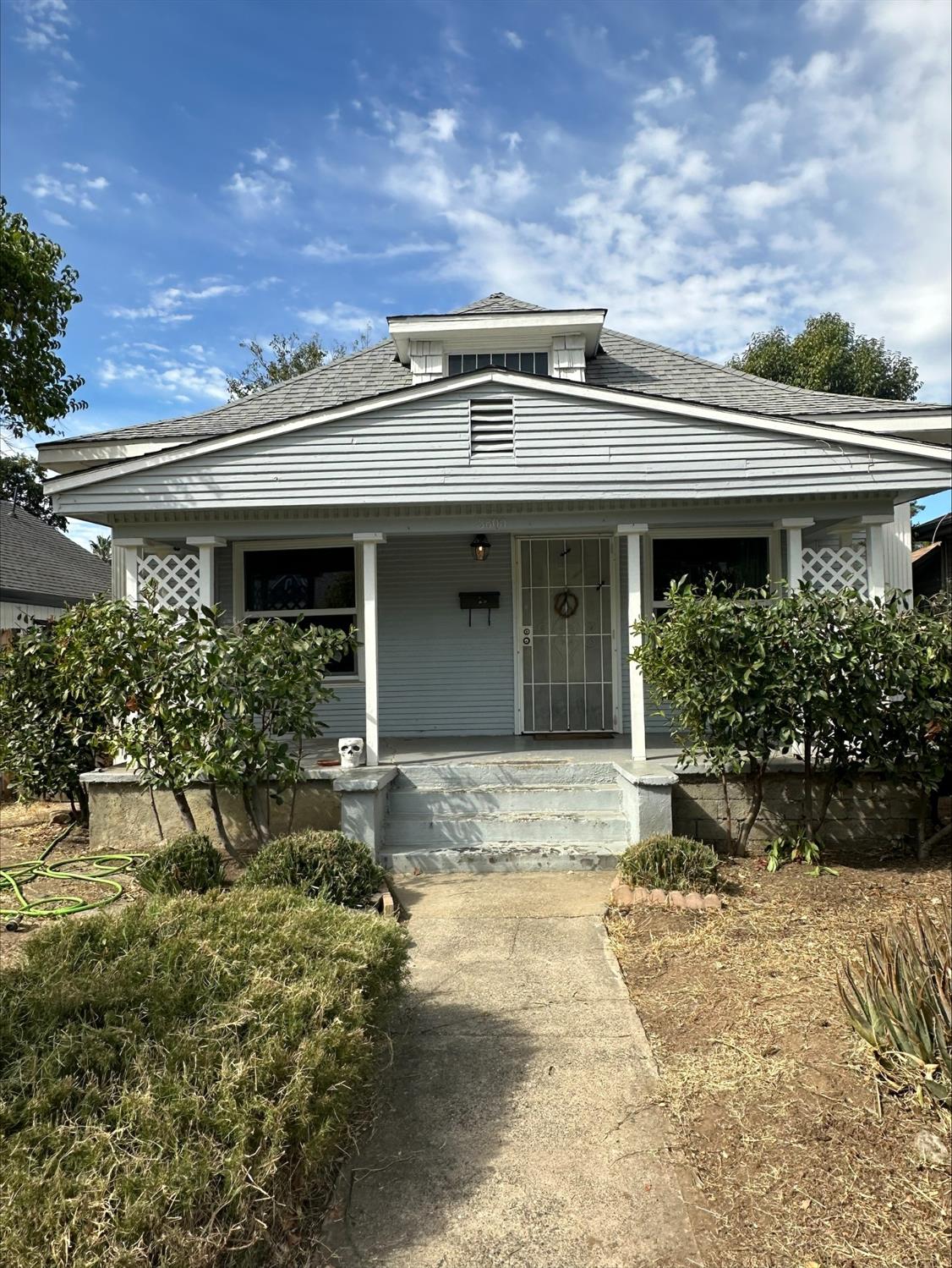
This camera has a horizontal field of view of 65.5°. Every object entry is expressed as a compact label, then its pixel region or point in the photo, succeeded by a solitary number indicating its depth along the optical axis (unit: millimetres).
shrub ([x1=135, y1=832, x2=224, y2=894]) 5000
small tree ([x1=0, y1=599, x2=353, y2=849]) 5539
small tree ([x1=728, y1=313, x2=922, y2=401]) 20469
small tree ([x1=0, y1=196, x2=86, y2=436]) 10031
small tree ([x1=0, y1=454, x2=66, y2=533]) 29016
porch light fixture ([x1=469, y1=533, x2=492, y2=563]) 8359
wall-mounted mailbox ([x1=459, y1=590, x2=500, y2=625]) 8664
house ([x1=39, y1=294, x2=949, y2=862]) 6582
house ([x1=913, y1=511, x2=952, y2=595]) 12102
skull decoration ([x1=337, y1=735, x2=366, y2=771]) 6543
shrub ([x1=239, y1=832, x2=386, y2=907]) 4672
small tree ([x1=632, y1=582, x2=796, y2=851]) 5398
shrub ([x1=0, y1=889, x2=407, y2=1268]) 1653
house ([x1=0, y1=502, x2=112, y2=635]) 19422
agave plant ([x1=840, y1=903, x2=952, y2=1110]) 2635
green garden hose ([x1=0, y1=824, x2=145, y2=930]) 4742
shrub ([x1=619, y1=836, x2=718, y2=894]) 4969
